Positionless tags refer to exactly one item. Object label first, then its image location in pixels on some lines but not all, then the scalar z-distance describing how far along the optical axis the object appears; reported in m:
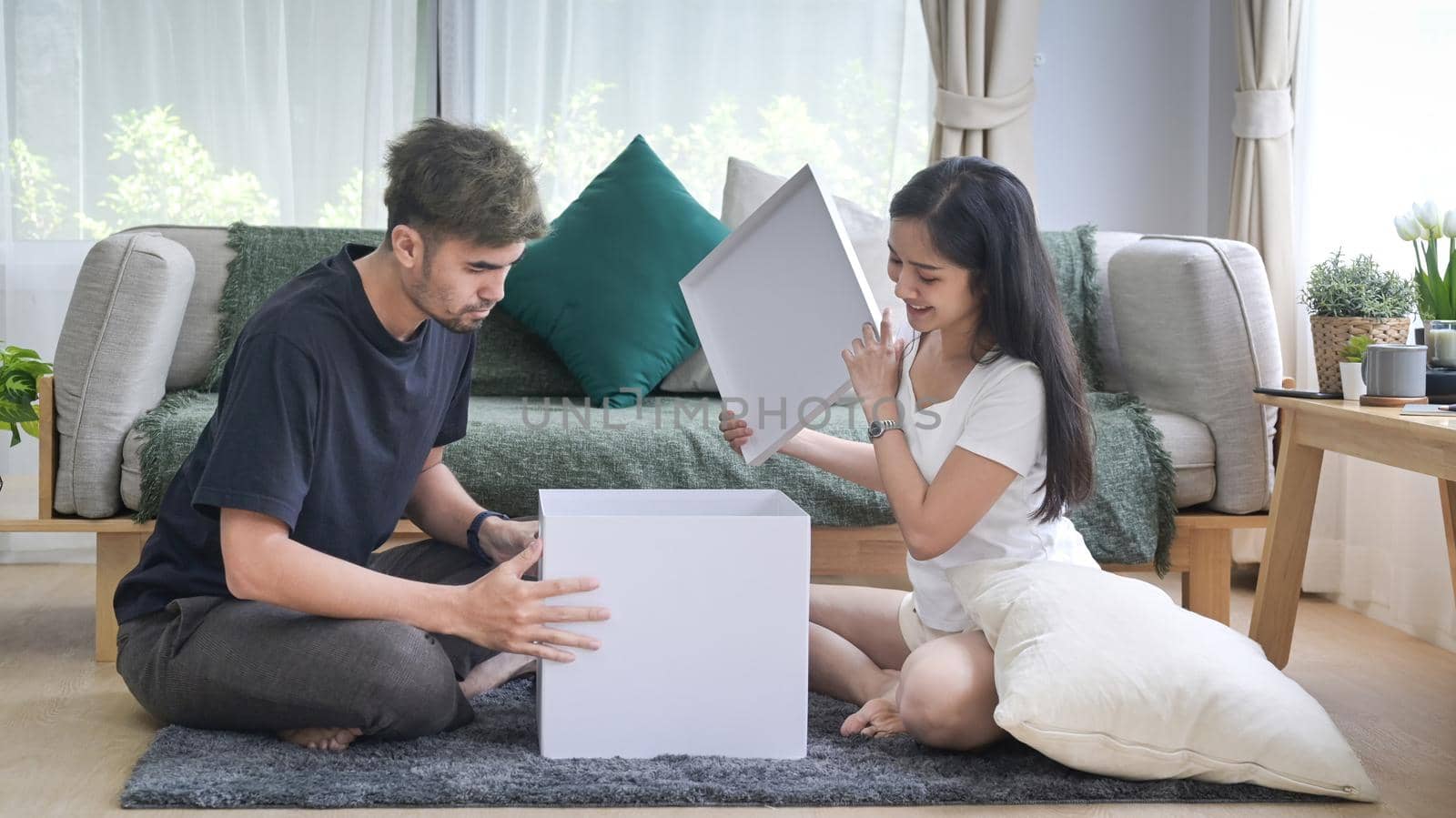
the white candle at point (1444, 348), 2.03
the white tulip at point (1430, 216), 2.16
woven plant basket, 2.14
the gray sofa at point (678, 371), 2.14
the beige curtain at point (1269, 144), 2.96
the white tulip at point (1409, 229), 2.20
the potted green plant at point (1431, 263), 2.14
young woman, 1.60
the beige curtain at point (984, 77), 3.30
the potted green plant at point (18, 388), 2.35
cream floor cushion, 1.50
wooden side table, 2.07
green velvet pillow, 2.59
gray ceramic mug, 1.92
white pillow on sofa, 2.69
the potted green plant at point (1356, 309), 2.15
